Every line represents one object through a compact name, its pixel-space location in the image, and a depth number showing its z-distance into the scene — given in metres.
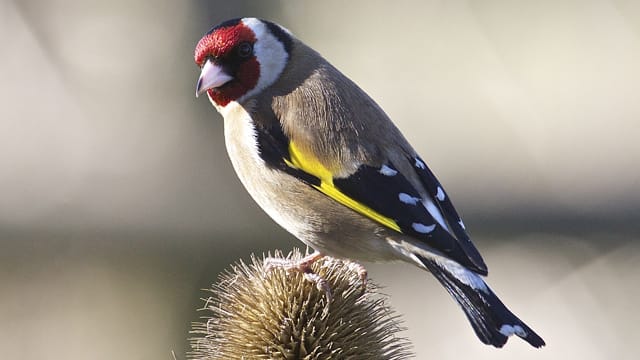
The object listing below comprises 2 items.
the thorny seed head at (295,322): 4.69
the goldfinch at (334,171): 4.72
